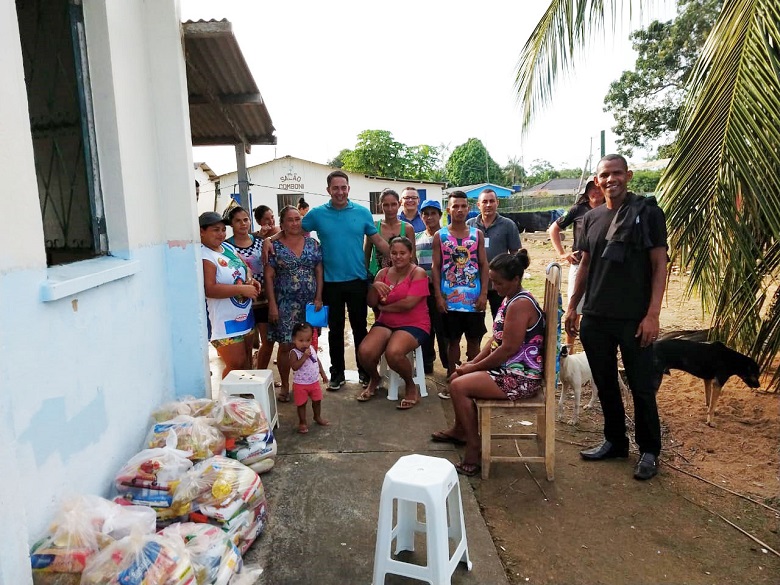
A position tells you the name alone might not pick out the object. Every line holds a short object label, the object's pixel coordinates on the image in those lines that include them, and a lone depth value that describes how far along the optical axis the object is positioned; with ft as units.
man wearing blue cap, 16.39
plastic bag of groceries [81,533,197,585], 6.13
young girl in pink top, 12.58
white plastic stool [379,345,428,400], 15.11
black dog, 13.62
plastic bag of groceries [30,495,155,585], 6.33
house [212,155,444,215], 79.87
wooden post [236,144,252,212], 23.70
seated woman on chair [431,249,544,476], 10.50
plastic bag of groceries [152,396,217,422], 10.45
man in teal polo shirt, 15.19
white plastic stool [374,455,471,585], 7.09
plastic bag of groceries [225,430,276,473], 10.27
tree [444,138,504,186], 173.78
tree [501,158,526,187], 189.93
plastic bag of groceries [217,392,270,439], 10.24
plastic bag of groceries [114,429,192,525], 7.98
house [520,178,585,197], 168.12
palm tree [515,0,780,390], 9.38
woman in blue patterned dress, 14.25
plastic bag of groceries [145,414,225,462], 9.25
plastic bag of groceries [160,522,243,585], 7.02
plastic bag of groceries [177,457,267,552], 8.01
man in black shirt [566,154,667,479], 10.27
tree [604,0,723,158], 62.28
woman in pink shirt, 14.29
